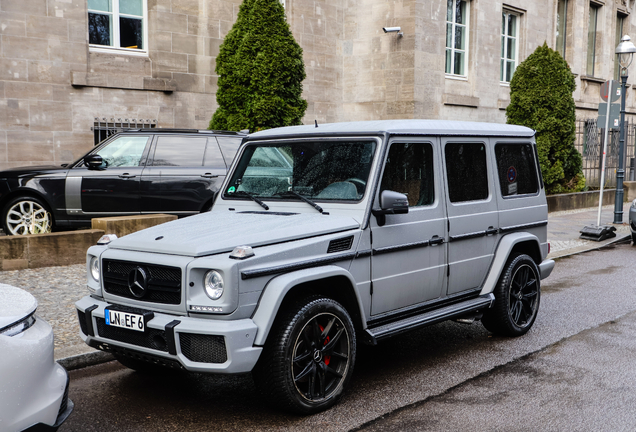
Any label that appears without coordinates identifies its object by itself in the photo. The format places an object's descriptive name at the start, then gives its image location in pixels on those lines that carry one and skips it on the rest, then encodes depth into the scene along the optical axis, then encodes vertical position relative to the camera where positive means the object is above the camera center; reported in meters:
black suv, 10.09 -0.49
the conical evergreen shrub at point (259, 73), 13.27 +1.65
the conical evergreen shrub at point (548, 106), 18.86 +1.43
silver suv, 3.96 -0.76
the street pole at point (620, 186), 15.90 -0.77
